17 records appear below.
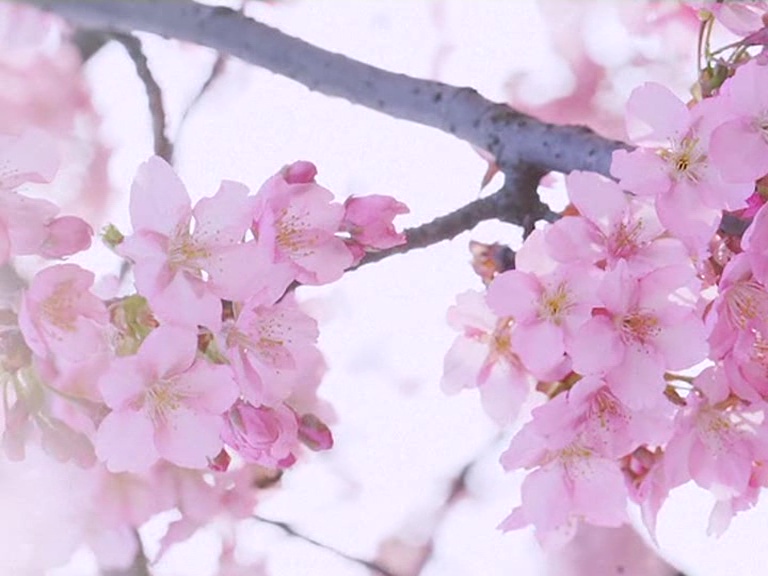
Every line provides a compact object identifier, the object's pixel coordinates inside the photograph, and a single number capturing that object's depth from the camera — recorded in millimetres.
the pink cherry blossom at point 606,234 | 772
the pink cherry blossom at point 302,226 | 758
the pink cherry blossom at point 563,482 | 787
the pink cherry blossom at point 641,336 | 771
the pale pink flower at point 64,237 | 755
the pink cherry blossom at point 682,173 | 775
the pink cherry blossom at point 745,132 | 770
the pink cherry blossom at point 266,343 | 755
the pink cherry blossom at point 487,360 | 807
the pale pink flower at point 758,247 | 773
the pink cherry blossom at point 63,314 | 743
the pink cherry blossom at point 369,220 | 780
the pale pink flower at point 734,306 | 776
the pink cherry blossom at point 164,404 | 750
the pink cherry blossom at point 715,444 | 793
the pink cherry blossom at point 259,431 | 764
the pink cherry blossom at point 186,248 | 746
